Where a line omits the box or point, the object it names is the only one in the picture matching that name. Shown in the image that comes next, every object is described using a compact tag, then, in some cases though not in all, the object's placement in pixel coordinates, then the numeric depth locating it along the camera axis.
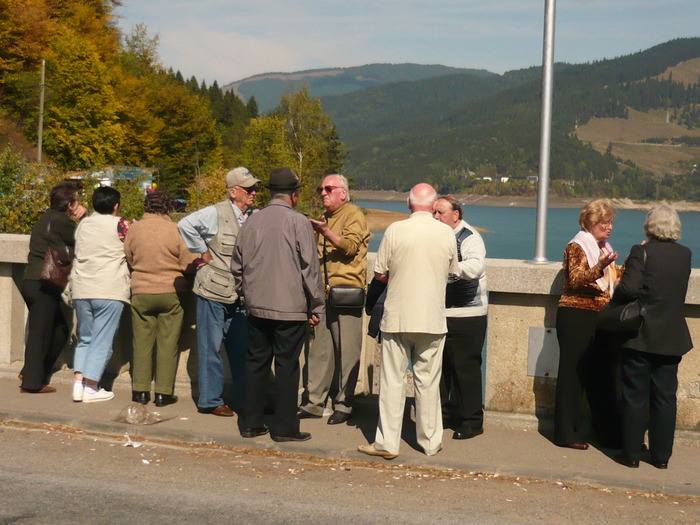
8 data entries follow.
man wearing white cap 6.75
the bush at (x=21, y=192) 13.01
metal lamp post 7.00
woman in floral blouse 5.99
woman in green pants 7.06
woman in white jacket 7.20
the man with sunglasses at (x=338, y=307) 6.61
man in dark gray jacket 6.16
